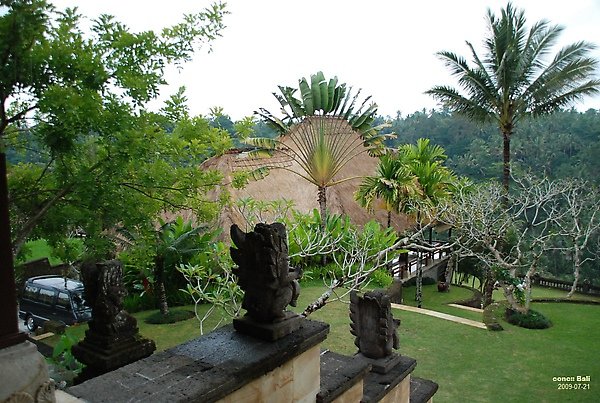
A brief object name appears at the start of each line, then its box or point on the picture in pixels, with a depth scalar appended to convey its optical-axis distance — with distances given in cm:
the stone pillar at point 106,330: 239
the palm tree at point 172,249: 1070
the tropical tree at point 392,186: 1363
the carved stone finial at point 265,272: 239
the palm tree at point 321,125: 1330
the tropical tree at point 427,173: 1444
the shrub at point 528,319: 1054
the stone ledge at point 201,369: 186
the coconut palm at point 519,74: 1243
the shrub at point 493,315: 1014
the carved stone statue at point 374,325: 380
